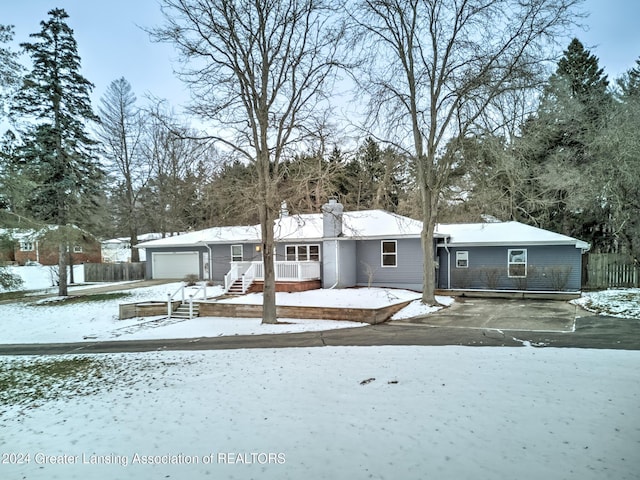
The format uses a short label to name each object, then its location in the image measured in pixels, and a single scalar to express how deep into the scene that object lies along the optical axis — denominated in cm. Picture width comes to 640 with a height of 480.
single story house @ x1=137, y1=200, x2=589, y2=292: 1884
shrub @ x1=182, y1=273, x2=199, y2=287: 2370
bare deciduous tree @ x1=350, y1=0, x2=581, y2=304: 1369
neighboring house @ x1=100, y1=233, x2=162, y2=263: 4088
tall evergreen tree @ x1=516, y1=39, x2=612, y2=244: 2045
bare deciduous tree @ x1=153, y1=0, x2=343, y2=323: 1206
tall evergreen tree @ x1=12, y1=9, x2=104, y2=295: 2041
